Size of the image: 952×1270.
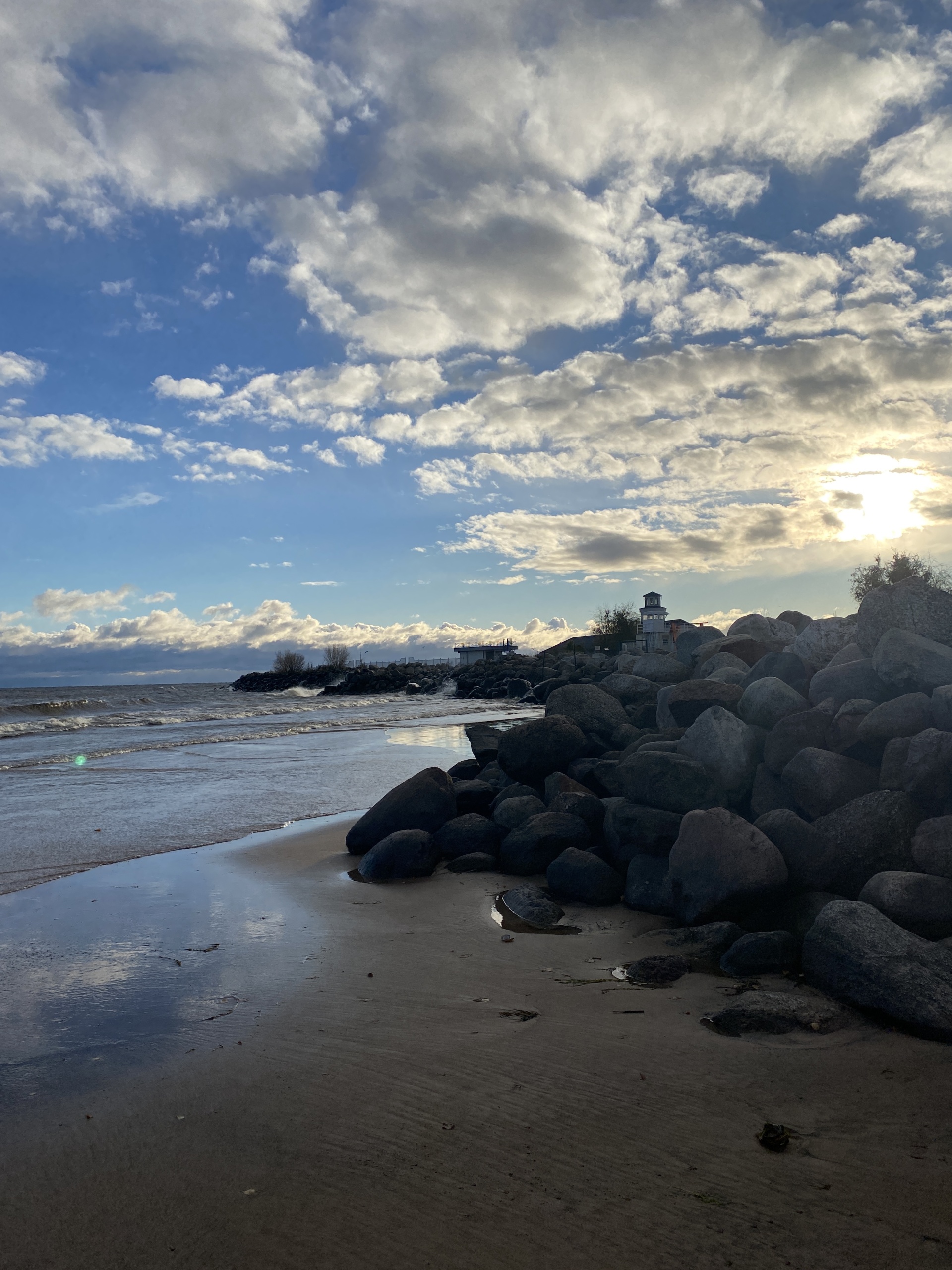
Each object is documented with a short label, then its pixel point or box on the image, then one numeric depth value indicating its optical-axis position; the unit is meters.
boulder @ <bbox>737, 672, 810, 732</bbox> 6.92
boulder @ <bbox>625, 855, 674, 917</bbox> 5.75
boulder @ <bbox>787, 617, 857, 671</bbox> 8.74
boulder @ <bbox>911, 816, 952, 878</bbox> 4.72
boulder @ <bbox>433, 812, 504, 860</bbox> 7.58
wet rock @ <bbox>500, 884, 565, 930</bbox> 5.79
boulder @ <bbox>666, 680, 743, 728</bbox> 7.98
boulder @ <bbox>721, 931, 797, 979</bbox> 4.53
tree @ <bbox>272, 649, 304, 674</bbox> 106.75
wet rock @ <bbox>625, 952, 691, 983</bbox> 4.54
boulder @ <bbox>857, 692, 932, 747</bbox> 5.69
